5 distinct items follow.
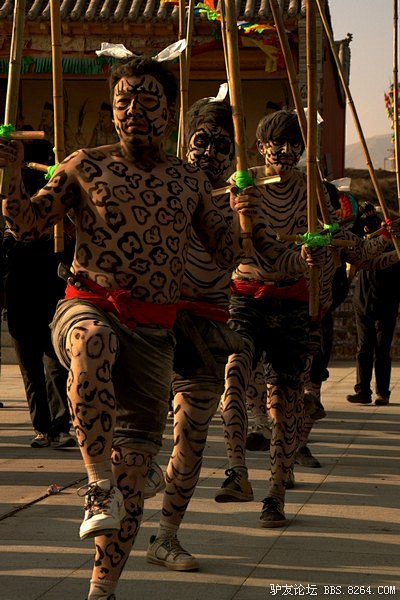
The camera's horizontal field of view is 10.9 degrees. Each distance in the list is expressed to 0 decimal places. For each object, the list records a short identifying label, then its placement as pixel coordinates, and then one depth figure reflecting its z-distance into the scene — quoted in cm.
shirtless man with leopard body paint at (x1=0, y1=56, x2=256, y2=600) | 609
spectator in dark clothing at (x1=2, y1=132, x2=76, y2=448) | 1284
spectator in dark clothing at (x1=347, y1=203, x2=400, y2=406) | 1831
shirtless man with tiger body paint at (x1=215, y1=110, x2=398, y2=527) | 890
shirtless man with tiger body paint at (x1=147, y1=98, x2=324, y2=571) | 751
